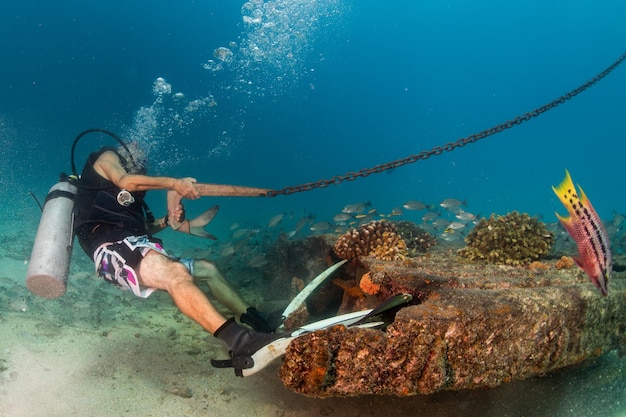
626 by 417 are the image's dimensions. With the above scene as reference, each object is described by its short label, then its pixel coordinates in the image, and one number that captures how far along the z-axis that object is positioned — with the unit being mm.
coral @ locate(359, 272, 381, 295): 3716
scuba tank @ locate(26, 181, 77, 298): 4082
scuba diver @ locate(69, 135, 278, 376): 3643
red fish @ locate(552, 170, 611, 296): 2369
